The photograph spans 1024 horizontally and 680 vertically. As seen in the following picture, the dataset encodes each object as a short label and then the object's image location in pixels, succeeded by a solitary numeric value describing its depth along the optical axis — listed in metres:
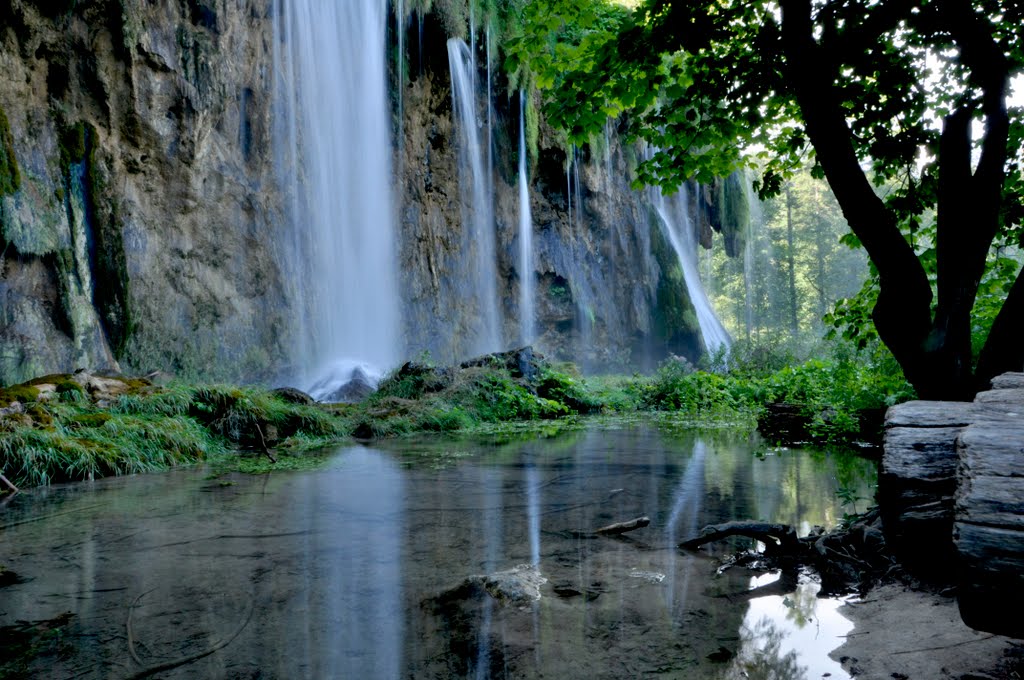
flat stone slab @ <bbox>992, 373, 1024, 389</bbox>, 2.77
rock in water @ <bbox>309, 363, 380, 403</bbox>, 13.45
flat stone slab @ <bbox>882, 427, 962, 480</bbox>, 2.26
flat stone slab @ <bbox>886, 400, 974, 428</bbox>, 2.46
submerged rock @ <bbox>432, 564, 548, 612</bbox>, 2.47
